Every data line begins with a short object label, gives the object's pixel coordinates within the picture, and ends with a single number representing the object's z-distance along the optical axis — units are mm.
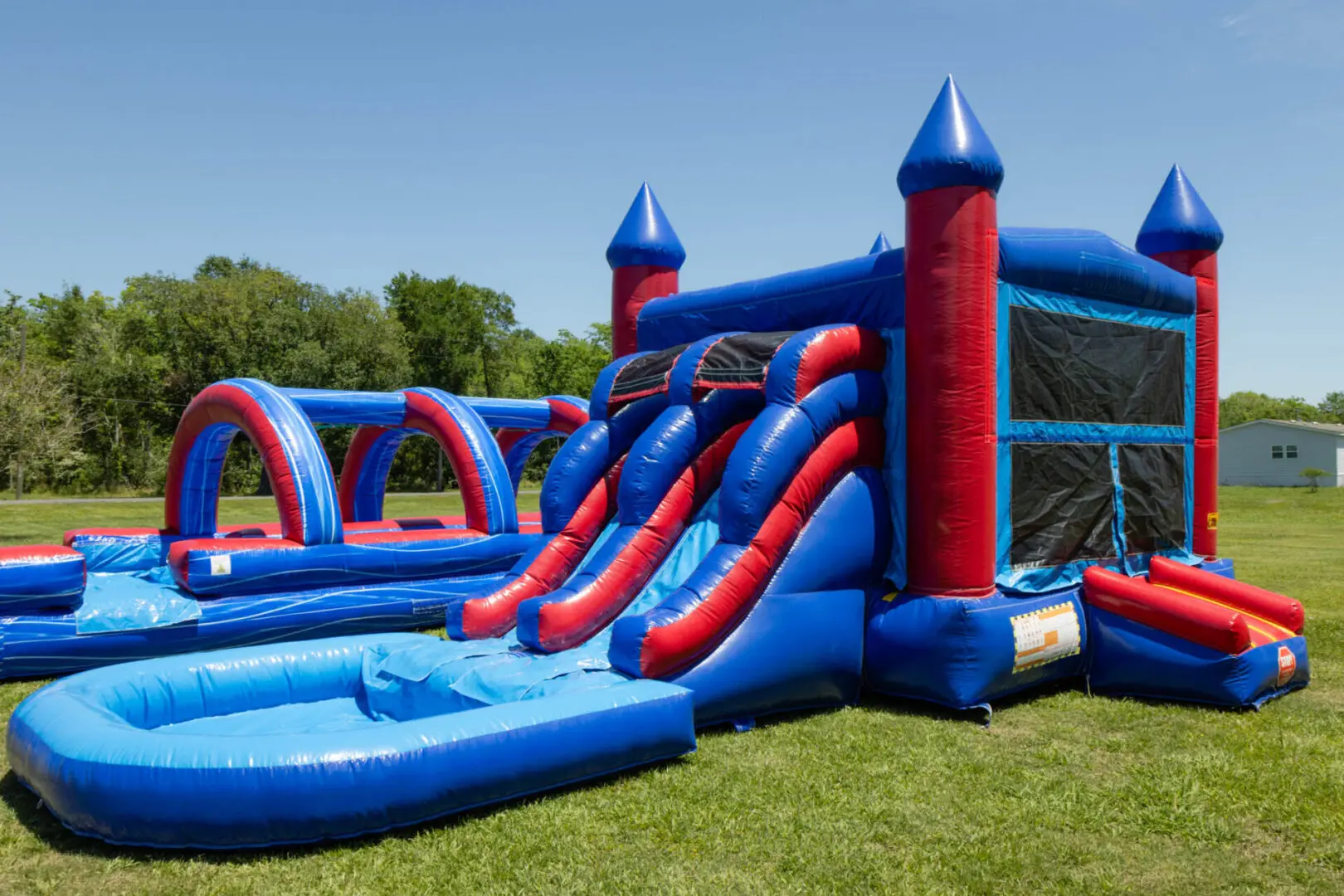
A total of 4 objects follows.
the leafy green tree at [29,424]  15008
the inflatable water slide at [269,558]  6812
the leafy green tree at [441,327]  36656
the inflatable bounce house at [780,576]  4020
